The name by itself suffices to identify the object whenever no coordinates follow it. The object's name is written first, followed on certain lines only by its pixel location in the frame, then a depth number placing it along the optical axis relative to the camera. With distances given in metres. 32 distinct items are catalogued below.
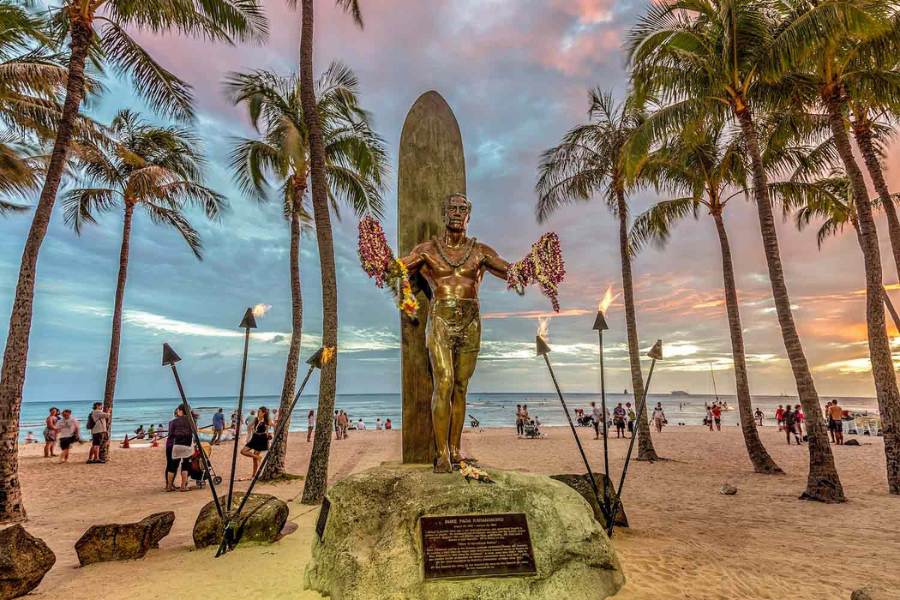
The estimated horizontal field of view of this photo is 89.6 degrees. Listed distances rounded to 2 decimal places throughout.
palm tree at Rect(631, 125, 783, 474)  12.06
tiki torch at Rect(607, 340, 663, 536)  5.76
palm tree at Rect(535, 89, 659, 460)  14.17
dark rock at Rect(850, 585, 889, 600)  3.85
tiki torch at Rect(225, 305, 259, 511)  5.61
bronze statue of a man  4.26
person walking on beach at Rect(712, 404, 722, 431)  27.19
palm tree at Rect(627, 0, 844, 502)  8.66
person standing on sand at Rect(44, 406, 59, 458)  16.33
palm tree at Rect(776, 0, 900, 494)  7.98
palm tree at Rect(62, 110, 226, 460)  14.93
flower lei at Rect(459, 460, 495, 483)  4.06
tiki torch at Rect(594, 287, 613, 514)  5.40
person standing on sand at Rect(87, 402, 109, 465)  14.39
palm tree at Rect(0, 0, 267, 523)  7.52
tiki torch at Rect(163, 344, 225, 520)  5.30
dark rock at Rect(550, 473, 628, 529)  6.44
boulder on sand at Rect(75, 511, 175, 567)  5.37
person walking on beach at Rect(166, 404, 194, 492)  9.73
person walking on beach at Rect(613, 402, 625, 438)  21.84
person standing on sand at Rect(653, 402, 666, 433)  25.72
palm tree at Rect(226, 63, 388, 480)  11.77
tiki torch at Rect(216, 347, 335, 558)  5.41
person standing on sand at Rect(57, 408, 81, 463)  14.36
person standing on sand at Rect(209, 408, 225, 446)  18.50
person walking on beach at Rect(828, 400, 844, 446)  17.20
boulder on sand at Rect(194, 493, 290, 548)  5.75
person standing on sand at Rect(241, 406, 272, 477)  10.44
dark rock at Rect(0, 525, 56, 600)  4.29
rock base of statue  3.55
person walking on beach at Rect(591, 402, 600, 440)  24.02
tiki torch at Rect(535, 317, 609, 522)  5.28
